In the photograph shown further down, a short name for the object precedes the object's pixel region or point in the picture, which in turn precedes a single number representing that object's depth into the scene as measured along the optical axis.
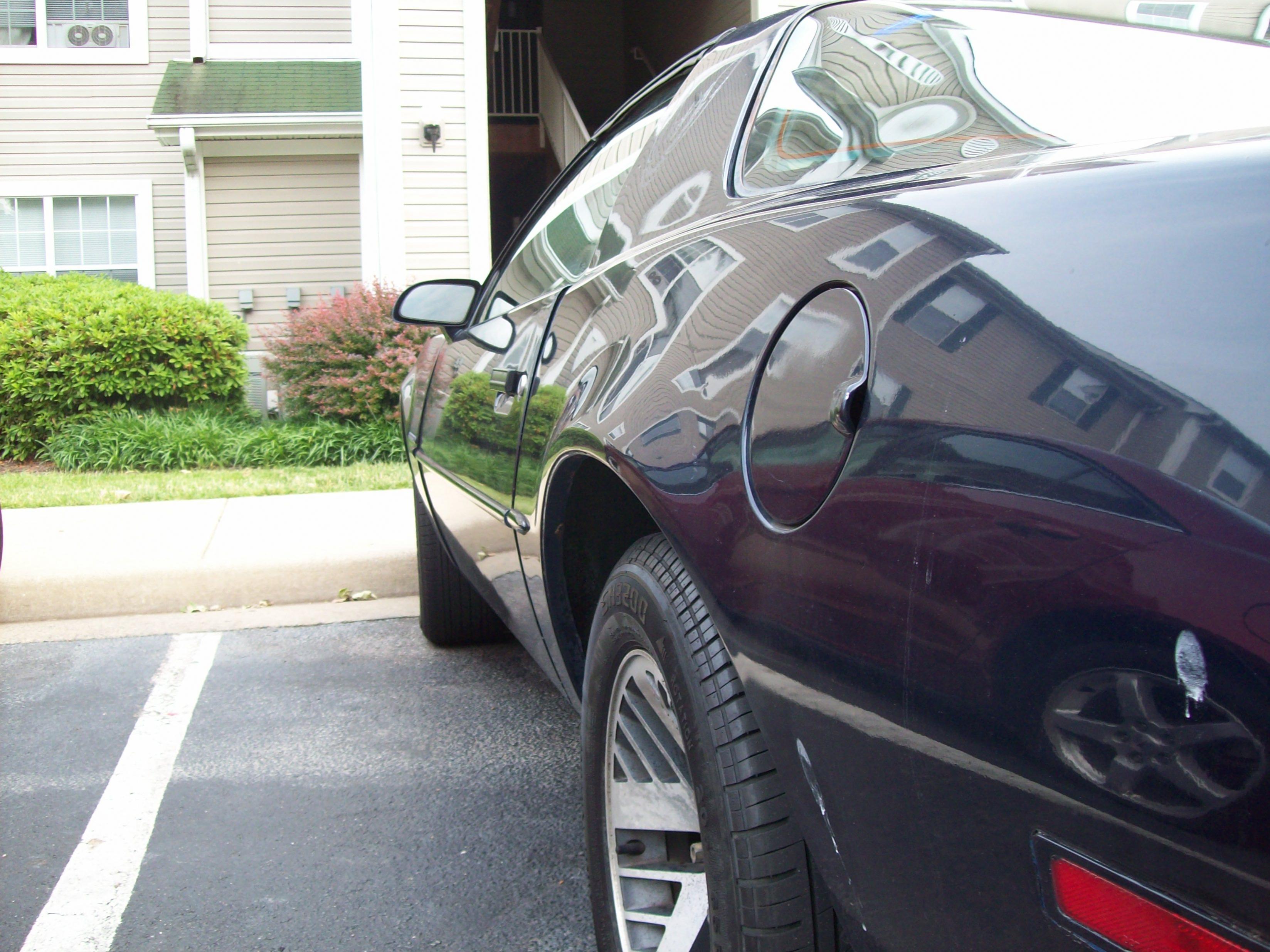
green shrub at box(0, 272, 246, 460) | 9.27
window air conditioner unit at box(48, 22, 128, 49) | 12.71
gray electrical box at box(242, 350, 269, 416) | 11.47
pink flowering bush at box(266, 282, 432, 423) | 9.19
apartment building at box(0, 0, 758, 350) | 12.05
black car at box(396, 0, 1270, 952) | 0.88
